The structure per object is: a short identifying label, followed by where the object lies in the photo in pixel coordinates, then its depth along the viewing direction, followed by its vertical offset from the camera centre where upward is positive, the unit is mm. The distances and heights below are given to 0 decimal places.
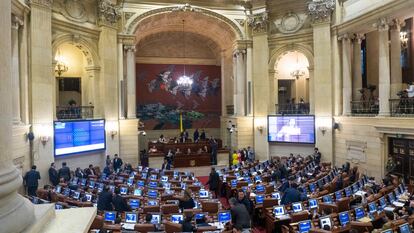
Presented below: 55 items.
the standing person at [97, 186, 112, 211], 10315 -2621
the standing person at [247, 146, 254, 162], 22302 -2720
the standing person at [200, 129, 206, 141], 26022 -1724
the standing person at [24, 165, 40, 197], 13633 -2604
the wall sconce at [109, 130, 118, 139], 20109 -1060
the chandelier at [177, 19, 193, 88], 25120 +2536
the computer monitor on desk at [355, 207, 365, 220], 9234 -2783
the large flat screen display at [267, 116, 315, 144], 20678 -1039
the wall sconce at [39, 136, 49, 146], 15531 -1054
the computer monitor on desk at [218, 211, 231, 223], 9391 -2881
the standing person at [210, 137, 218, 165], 22672 -2771
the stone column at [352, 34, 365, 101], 19719 +2197
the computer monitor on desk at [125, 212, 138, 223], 9172 -2792
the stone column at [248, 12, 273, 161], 22797 +2035
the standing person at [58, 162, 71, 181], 15234 -2574
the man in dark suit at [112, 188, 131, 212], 10023 -2646
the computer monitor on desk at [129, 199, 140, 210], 10805 -2850
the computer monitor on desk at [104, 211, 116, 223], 9175 -2749
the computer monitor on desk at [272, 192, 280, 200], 11648 -2854
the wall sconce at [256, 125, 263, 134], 22688 -1046
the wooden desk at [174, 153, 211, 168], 21828 -3011
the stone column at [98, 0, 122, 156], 19828 +2851
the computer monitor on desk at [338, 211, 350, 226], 8881 -2814
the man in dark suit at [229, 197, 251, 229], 8672 -2672
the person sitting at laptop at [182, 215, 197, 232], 7852 -2605
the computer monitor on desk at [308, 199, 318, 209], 10297 -2792
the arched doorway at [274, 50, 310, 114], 26844 +2794
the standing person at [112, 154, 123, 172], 18672 -2657
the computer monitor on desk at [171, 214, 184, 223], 9044 -2800
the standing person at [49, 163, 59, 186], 15234 -2712
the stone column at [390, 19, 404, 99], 16622 +2297
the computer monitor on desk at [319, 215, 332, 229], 8627 -2811
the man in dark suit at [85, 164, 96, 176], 16433 -2713
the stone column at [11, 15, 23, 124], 13758 +2130
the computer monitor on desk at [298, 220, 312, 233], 8344 -2834
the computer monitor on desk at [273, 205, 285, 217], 10102 -2948
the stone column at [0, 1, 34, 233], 2414 -311
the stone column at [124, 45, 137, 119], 21656 +2218
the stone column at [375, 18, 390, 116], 16109 +2079
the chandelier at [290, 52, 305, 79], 25966 +3156
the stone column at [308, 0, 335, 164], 19906 +2385
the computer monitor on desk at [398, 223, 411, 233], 7605 -2645
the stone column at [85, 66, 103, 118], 19938 +1567
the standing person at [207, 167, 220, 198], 15211 -3033
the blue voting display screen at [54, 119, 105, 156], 16458 -1052
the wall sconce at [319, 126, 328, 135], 19945 -1009
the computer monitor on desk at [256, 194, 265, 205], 11633 -2975
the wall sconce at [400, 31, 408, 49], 19564 +4162
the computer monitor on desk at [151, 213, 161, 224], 8930 -2759
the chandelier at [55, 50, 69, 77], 20562 +3110
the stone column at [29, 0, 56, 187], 15484 +1687
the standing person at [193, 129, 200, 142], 25880 -1703
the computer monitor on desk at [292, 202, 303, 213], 10118 -2839
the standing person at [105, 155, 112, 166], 18419 -2513
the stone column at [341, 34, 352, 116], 19203 +2069
